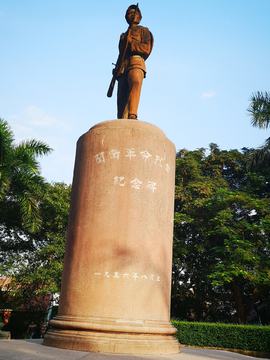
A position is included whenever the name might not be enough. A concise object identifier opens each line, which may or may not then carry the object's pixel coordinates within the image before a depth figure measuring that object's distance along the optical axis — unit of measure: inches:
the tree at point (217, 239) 724.0
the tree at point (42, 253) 749.8
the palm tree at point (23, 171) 615.4
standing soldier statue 287.1
